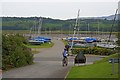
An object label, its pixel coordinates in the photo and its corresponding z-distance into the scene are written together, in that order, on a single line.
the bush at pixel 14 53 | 20.64
